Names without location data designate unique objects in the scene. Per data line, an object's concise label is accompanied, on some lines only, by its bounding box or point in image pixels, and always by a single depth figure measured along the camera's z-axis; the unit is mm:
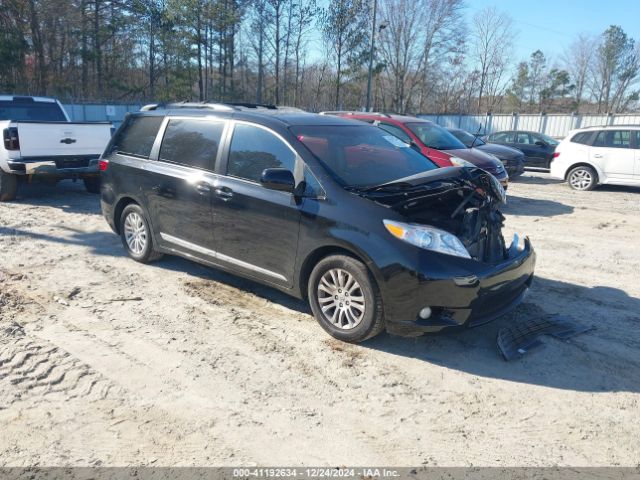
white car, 11820
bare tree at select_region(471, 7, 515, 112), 49500
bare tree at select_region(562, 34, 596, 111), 50844
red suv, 9625
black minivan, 3684
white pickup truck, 8516
